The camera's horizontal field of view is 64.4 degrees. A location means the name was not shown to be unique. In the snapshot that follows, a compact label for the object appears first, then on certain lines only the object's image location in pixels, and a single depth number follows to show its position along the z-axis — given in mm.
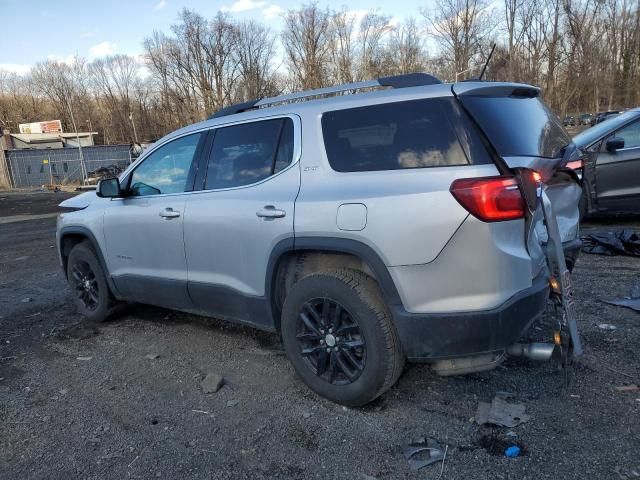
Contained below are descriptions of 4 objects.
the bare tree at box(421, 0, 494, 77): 49656
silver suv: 2562
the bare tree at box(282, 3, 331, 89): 61500
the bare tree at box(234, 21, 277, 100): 67919
